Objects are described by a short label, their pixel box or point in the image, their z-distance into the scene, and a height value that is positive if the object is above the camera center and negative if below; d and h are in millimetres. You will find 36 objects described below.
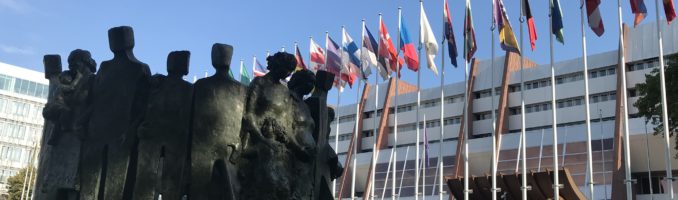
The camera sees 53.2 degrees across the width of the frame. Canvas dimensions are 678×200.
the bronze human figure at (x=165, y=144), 6730 +908
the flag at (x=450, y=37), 24603 +7614
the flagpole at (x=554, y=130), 22264 +4172
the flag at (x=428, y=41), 25859 +7796
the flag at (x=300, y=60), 29219 +7757
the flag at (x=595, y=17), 20641 +7193
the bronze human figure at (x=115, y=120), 7074 +1193
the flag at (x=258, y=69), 29953 +7594
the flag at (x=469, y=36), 23781 +7388
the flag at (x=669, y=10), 20453 +7428
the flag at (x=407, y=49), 27000 +7783
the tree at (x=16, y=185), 41625 +2679
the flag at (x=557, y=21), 21922 +7425
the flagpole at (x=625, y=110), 21259 +4676
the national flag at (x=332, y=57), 28812 +7807
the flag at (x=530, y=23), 22625 +7615
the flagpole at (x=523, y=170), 24259 +2953
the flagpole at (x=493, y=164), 23875 +3130
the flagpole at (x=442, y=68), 26041 +6848
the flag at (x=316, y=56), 29406 +8006
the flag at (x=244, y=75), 30203 +7282
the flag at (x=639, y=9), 20188 +7309
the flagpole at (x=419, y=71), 26747 +6926
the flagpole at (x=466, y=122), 23922 +4785
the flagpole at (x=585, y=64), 21758 +6089
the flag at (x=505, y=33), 22641 +7225
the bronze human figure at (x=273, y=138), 6949 +1069
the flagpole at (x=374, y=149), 28188 +4143
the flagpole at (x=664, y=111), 20297 +4372
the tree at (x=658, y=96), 23219 +5707
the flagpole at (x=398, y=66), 27094 +7276
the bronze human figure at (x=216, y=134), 6570 +1011
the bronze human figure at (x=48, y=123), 7927 +1273
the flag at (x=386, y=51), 27359 +7791
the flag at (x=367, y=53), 28125 +7883
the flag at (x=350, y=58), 28844 +7868
